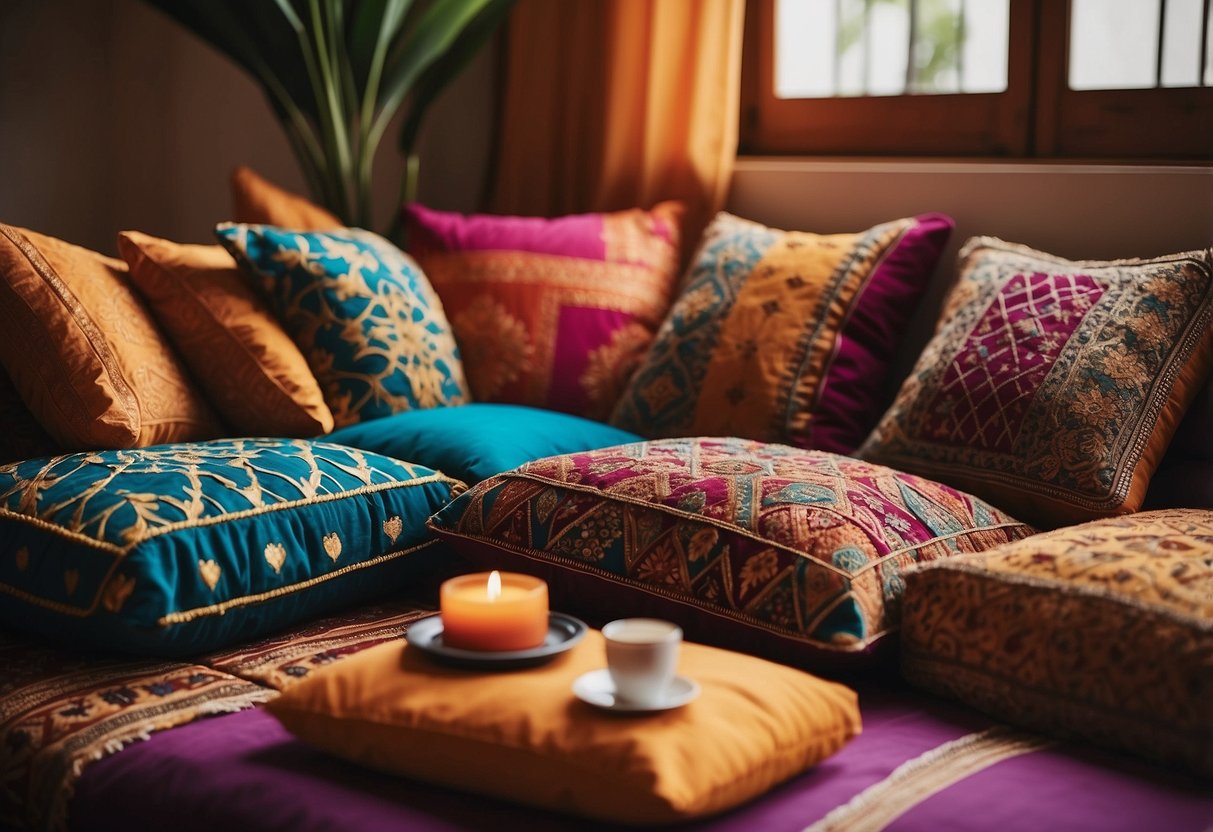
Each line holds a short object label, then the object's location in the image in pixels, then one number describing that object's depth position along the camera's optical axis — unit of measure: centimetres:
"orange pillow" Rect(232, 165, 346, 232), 224
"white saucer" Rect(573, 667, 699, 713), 98
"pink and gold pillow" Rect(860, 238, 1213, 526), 148
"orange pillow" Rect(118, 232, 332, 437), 178
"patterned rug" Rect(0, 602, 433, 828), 114
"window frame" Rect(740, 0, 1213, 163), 203
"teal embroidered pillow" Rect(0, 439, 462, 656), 128
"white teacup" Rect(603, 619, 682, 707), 97
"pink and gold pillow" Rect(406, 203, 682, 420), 209
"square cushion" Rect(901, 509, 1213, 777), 104
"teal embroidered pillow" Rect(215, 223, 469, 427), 187
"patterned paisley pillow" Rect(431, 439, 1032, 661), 123
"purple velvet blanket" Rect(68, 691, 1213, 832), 97
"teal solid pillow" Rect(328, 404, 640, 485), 163
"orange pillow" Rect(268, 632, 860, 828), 94
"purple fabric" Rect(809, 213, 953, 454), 184
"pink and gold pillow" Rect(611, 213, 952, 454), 183
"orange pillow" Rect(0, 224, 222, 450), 159
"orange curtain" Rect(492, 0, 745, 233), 237
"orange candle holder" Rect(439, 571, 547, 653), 108
